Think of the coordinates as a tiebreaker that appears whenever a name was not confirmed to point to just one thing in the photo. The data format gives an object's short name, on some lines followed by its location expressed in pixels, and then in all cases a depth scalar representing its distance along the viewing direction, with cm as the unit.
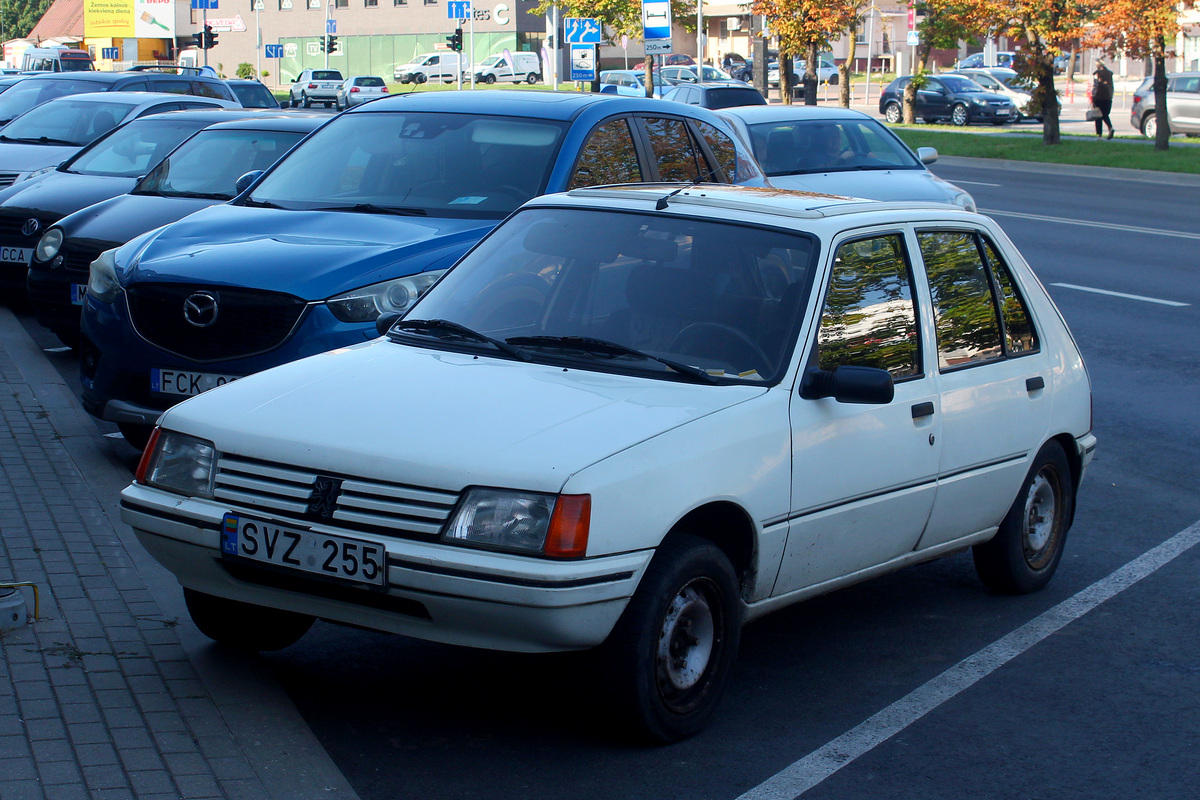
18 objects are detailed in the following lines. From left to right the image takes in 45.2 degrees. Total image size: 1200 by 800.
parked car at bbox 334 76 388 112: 6328
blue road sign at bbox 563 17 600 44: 2981
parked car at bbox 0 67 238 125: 1834
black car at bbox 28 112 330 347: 910
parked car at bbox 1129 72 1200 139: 3809
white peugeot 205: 389
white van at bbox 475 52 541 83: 8119
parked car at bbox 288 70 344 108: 6378
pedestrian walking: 3622
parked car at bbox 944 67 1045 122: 5228
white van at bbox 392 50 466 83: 8225
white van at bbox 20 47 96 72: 5422
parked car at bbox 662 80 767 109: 2912
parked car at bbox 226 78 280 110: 2438
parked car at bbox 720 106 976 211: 1446
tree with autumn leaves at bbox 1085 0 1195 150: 3030
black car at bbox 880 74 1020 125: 4812
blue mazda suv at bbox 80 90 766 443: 663
